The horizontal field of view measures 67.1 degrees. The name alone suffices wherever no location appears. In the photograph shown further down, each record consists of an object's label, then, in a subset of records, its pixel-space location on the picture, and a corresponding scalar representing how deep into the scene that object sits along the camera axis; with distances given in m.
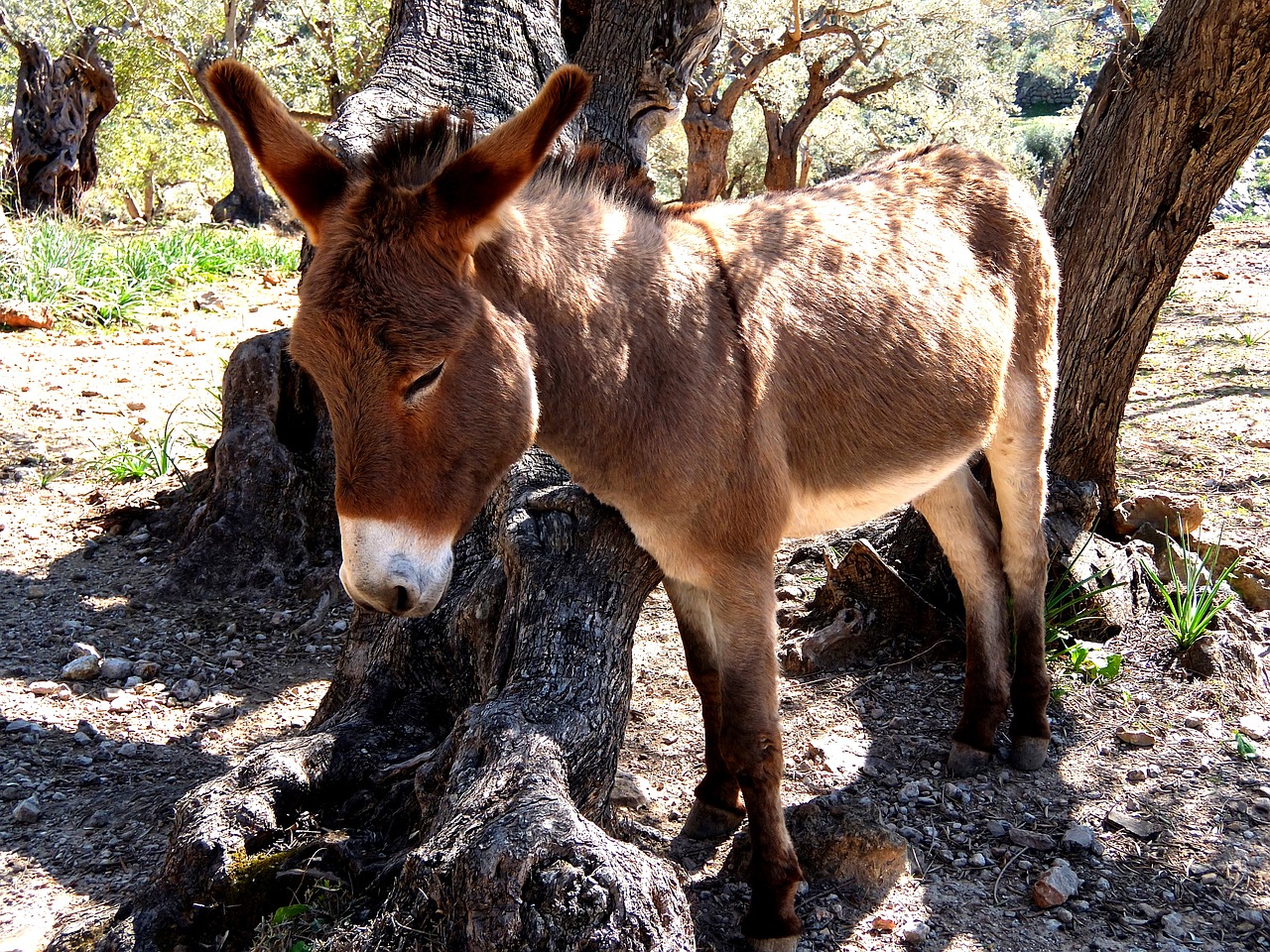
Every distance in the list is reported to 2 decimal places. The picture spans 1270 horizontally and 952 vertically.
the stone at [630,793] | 3.08
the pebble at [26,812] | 2.83
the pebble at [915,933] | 2.54
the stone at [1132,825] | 2.94
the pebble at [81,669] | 3.61
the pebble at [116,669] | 3.66
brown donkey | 1.97
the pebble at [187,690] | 3.60
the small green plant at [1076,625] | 3.73
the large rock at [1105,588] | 3.89
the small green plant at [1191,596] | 3.67
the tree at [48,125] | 15.47
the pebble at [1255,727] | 3.38
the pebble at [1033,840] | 2.92
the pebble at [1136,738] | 3.36
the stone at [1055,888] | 2.66
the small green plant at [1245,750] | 3.25
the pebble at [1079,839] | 2.89
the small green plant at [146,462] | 5.23
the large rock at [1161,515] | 4.25
